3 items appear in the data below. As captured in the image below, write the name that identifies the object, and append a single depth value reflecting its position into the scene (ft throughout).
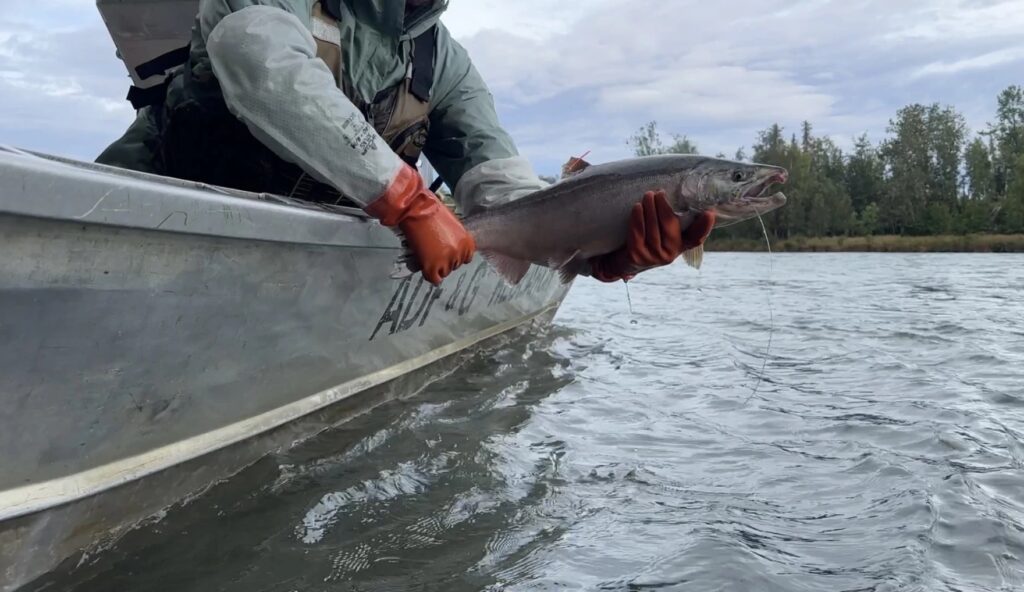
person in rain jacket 7.90
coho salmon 9.63
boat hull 5.68
